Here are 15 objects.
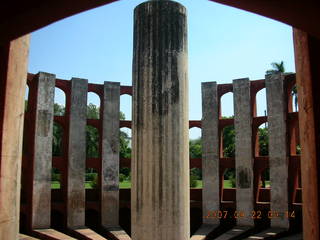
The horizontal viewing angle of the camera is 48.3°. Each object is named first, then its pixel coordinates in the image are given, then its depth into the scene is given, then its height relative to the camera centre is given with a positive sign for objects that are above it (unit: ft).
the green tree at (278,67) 100.26 +29.61
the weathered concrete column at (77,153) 55.72 +3.32
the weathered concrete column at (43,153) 53.21 +3.18
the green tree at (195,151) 138.96 +8.76
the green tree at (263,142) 96.37 +8.57
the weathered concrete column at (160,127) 26.78 +3.51
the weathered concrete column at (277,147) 53.42 +4.05
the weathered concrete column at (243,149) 55.93 +3.91
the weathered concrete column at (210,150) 57.93 +3.88
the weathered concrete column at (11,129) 7.80 +1.03
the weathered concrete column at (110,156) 57.52 +2.92
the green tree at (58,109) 128.18 +23.42
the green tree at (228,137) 111.79 +11.52
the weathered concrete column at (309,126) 8.00 +1.09
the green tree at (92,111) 137.80 +24.37
